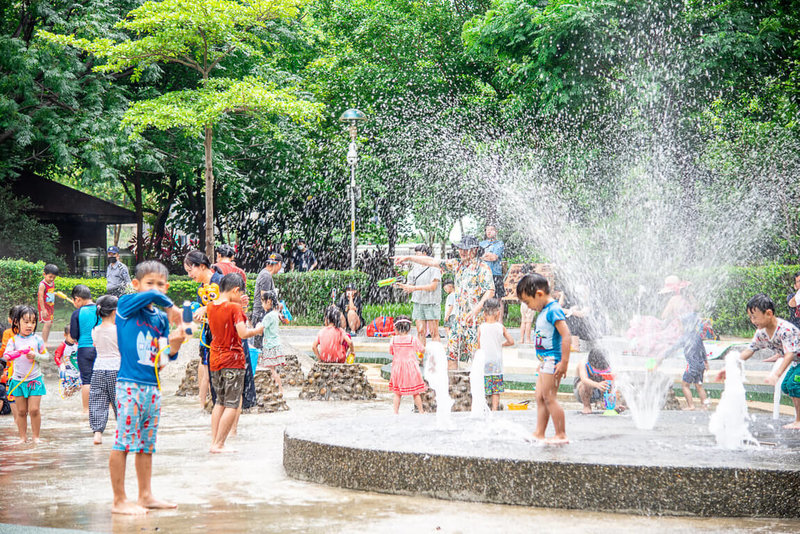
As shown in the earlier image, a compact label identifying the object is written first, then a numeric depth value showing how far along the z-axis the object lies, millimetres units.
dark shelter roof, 32844
